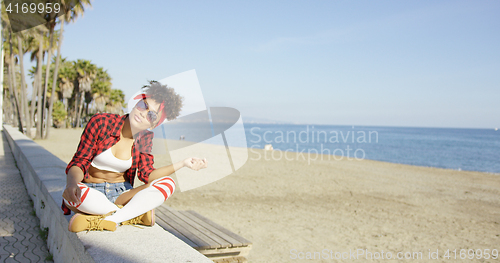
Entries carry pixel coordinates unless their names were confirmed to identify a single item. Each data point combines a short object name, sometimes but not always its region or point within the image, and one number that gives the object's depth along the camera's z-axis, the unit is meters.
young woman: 2.35
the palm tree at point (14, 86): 21.40
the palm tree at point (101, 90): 44.93
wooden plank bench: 3.18
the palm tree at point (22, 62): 19.23
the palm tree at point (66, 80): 40.25
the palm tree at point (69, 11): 19.28
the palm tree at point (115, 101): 49.94
